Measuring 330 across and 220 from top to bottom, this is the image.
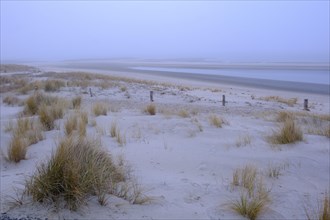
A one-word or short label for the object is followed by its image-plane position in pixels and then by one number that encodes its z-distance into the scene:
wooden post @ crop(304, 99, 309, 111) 19.39
